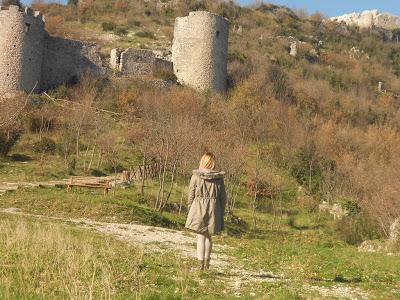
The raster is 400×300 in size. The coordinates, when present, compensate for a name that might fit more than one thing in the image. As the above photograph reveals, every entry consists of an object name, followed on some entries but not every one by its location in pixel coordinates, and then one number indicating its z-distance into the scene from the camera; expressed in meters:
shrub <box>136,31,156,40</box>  57.91
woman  8.62
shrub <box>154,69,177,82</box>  43.62
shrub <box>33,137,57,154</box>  31.38
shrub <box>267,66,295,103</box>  50.09
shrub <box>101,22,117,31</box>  57.84
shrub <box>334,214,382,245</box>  24.34
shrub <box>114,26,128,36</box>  57.03
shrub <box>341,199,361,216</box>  29.67
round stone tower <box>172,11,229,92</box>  44.00
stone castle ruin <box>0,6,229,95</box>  37.25
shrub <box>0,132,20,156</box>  29.14
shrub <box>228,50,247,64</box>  54.33
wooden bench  22.80
